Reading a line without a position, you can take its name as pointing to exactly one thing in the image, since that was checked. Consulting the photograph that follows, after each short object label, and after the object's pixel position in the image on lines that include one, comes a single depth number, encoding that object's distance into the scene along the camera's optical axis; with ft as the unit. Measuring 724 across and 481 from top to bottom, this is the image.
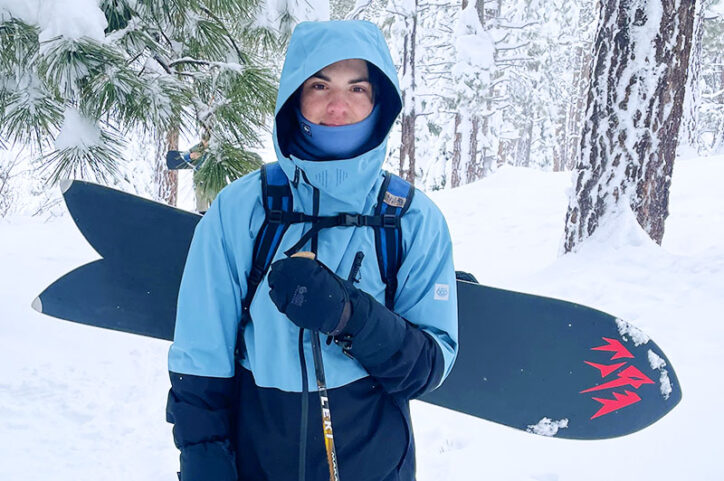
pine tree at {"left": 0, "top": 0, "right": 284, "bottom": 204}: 10.35
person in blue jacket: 4.70
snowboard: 8.80
